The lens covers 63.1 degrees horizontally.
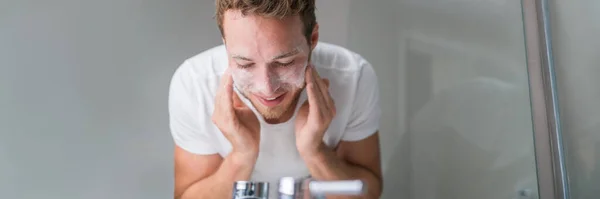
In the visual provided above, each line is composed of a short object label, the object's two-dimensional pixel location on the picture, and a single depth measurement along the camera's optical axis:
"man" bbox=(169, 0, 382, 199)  1.02
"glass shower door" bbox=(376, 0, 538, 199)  1.10
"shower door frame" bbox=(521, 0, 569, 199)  1.10
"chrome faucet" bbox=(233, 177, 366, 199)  1.00
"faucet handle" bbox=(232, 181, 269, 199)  1.00
